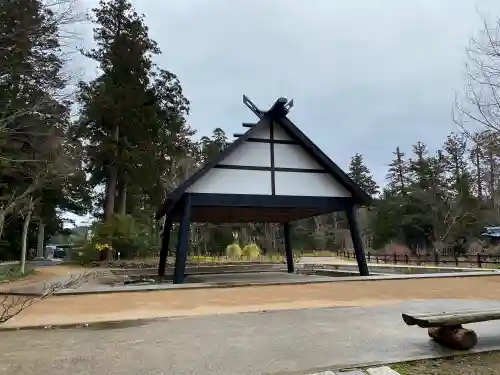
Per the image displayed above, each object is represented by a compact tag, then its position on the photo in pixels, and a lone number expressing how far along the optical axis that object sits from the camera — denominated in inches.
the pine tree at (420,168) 1512.1
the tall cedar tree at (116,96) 1066.7
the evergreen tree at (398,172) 1939.7
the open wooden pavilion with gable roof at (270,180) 485.6
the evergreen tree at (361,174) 2299.5
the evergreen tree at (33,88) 298.5
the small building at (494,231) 883.5
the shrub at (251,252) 1107.6
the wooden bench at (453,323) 166.1
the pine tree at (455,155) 1625.2
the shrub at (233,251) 1109.1
